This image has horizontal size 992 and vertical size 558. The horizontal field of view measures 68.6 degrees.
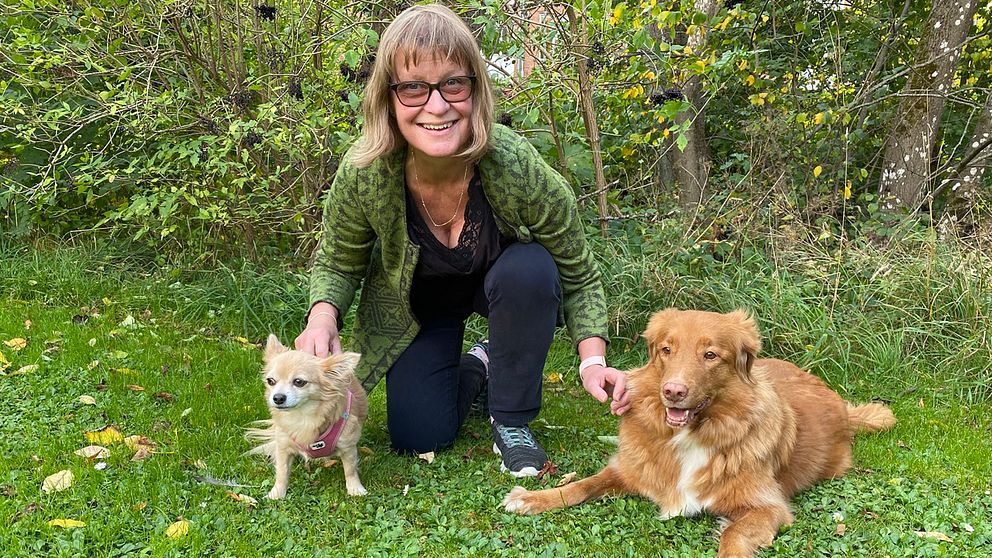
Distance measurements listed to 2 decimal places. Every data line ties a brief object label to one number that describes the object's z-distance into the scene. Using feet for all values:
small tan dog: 8.50
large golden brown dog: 8.27
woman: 8.87
